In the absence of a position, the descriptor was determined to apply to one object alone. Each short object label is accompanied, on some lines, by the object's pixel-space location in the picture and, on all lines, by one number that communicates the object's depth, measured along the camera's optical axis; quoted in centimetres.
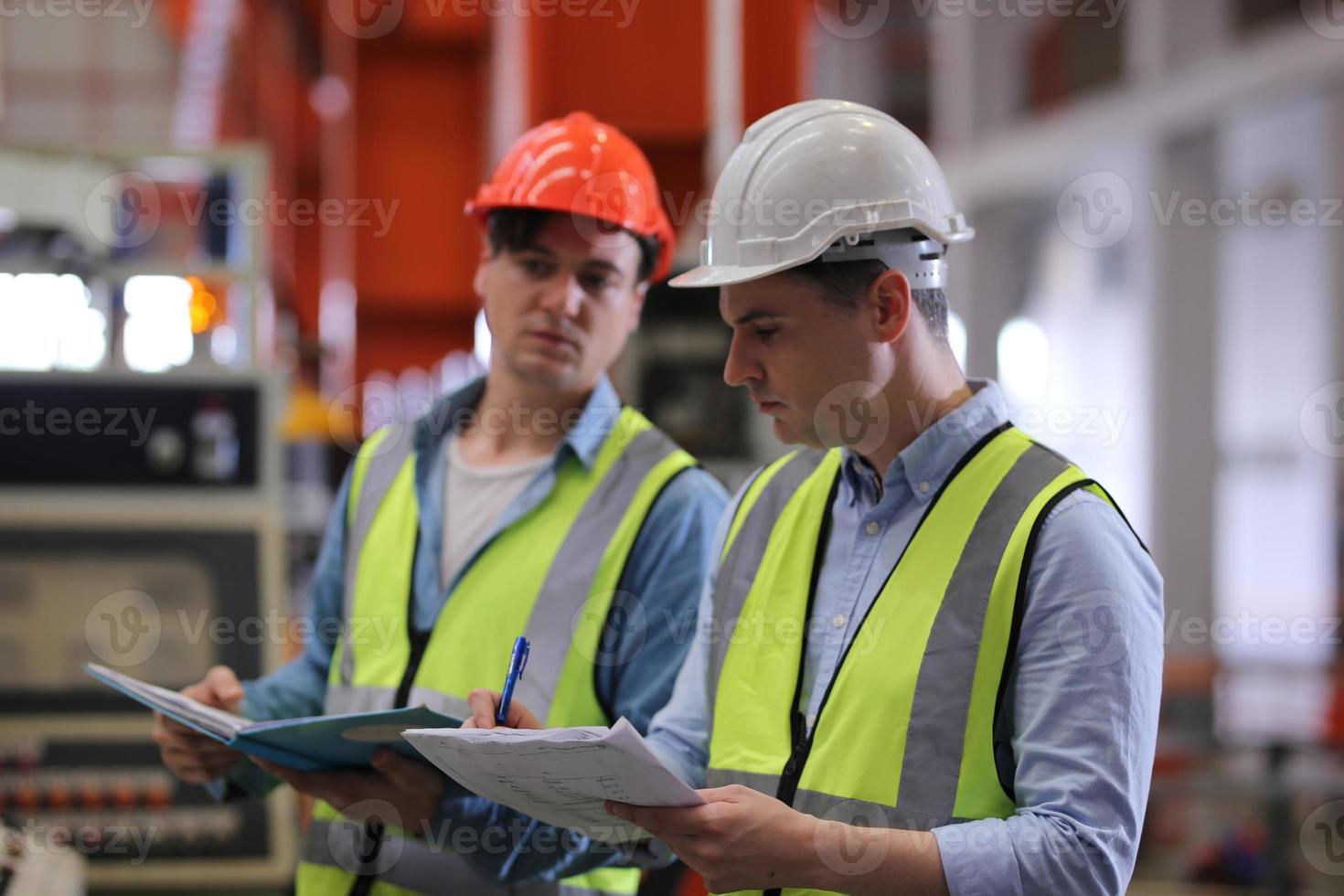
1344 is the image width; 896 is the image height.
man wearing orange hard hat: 380
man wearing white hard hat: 341
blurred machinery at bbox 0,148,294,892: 458
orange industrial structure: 1201
